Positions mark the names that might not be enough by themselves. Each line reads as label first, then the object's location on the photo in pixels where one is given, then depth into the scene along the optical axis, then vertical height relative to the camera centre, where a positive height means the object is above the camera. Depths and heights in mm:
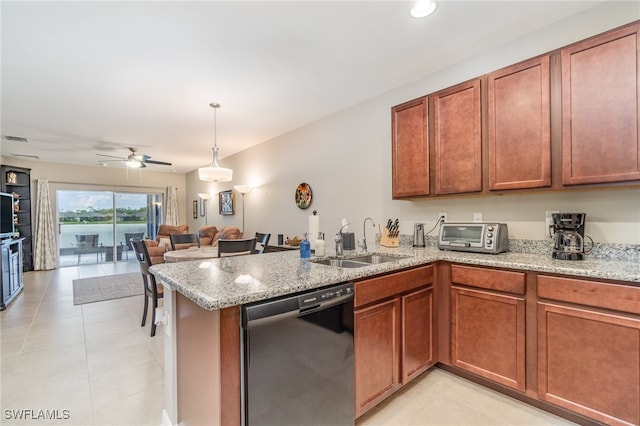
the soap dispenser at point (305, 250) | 2139 -287
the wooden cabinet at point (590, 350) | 1481 -775
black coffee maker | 1896 -189
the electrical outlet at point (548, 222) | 2166 -97
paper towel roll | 2422 -142
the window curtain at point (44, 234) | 6668 -479
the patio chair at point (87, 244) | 7574 -825
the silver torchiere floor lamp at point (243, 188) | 5893 +488
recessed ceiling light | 1932 +1383
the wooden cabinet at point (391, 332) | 1672 -789
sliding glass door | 7395 -287
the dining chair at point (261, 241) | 4009 -437
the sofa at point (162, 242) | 5441 -620
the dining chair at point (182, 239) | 4305 -407
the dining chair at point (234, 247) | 3149 -389
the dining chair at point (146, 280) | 2961 -719
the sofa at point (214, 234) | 6133 -487
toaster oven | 2221 -220
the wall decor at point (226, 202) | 6719 +240
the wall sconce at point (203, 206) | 7864 +177
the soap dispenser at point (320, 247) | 2209 -274
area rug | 4402 -1280
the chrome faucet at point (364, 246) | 2621 -320
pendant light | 4004 +548
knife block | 2862 -290
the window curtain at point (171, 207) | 8773 +156
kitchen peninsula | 1217 -547
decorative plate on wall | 4457 +251
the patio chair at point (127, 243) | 8070 -835
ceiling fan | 5172 +940
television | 4316 -16
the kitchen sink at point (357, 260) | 2225 -400
